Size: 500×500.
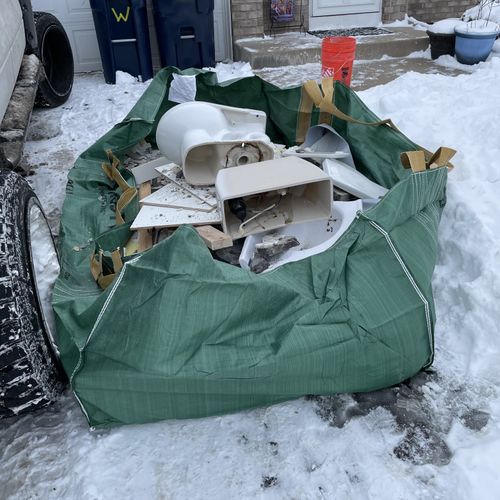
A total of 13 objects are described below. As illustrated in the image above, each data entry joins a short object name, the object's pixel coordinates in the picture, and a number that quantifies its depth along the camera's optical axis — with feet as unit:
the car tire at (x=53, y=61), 16.53
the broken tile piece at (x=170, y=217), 8.02
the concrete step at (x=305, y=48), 20.15
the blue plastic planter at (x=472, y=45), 18.40
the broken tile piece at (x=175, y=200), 8.55
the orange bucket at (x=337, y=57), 15.11
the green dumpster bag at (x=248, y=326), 5.30
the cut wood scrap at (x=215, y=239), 7.25
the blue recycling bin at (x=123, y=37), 18.30
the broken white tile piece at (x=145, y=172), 10.35
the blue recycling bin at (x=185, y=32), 18.67
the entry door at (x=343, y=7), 22.93
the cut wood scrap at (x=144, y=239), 8.05
